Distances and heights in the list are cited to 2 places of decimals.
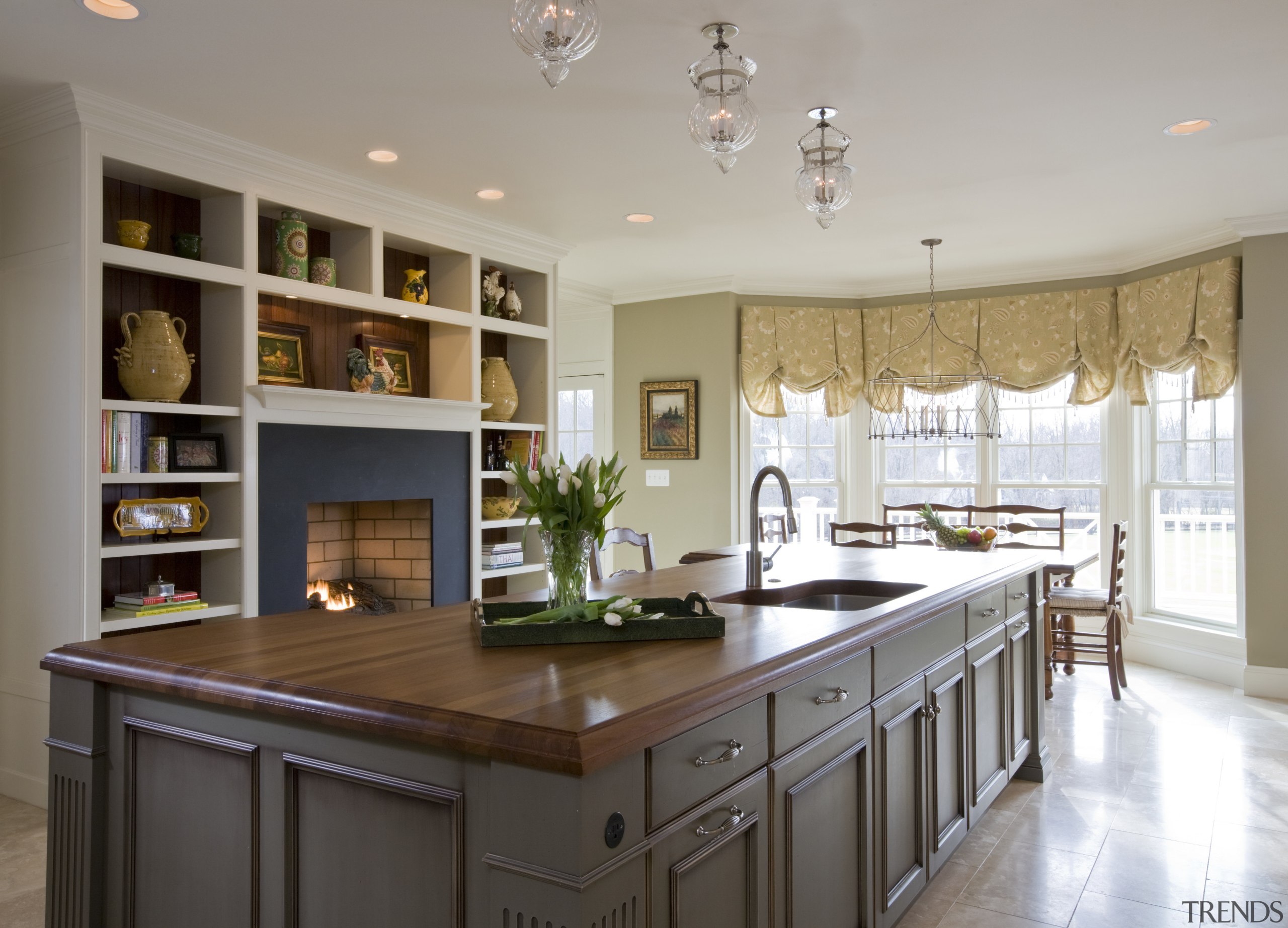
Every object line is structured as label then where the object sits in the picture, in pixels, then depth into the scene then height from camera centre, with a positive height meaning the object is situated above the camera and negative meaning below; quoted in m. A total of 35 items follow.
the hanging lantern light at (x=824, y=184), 3.17 +0.96
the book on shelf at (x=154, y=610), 3.55 -0.54
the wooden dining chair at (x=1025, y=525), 5.69 -0.37
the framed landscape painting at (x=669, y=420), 6.80 +0.35
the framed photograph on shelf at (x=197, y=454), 3.73 +0.06
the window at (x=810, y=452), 6.98 +0.12
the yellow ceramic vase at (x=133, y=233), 3.61 +0.92
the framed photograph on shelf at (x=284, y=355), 4.21 +0.53
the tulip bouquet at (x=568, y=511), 1.91 -0.09
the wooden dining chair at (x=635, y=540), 3.90 -0.31
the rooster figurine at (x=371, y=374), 4.54 +0.47
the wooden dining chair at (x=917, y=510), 6.26 -0.30
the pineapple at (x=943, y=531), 5.09 -0.35
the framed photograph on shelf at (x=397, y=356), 4.70 +0.58
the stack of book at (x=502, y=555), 5.23 -0.49
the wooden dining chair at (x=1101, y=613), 5.03 -0.81
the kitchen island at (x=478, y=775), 1.26 -0.50
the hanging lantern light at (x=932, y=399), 6.44 +0.49
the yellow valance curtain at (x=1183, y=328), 5.23 +0.82
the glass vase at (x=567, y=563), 1.94 -0.20
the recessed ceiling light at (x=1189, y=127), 3.63 +1.33
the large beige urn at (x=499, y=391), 5.23 +0.44
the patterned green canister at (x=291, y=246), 4.15 +0.99
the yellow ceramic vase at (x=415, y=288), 4.79 +0.93
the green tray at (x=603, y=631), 1.81 -0.32
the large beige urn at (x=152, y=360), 3.59 +0.42
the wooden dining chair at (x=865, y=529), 5.71 -0.38
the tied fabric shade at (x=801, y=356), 6.68 +0.80
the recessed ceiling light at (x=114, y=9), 2.66 +1.33
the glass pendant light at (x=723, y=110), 2.60 +1.00
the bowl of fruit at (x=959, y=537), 5.02 -0.38
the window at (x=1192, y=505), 5.51 -0.24
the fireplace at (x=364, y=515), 4.00 -0.23
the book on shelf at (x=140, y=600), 3.58 -0.50
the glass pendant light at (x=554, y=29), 2.00 +0.95
